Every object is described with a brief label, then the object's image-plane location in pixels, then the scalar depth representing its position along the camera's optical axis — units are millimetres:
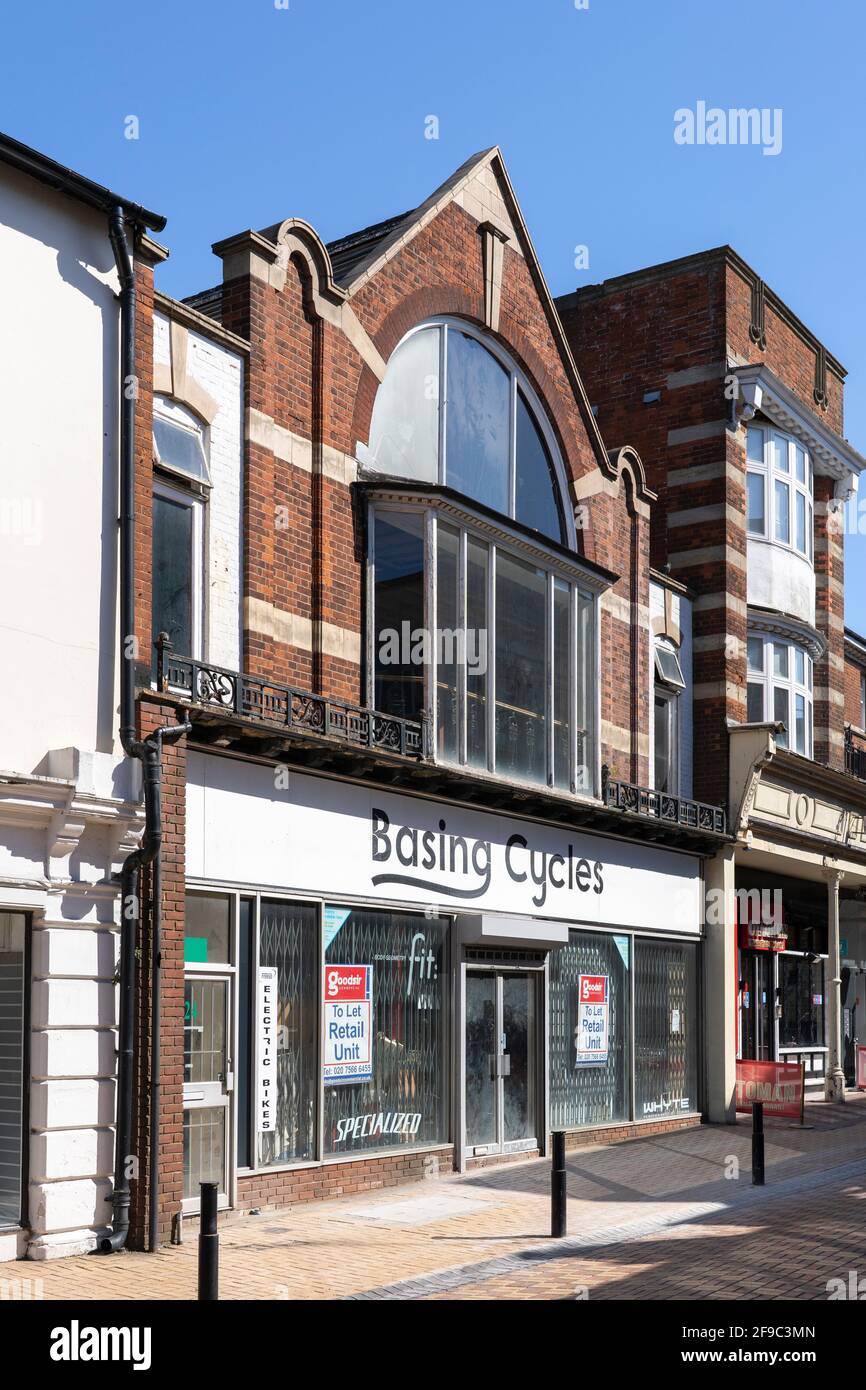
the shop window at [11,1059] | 11445
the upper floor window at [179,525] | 14102
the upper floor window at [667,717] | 23688
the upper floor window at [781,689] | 25750
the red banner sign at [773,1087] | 22016
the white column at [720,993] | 22969
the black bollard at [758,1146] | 15555
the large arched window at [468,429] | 17641
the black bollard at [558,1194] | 12430
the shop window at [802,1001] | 28438
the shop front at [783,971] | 26547
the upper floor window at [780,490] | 25859
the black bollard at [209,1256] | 8836
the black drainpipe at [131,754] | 11828
